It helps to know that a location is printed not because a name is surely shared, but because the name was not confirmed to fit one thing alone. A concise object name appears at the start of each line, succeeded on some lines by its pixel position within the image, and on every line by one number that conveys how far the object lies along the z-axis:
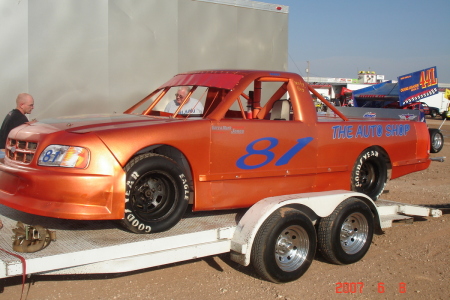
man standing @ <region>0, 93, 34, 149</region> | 5.95
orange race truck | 3.72
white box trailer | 7.16
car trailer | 3.58
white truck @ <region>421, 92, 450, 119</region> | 48.59
